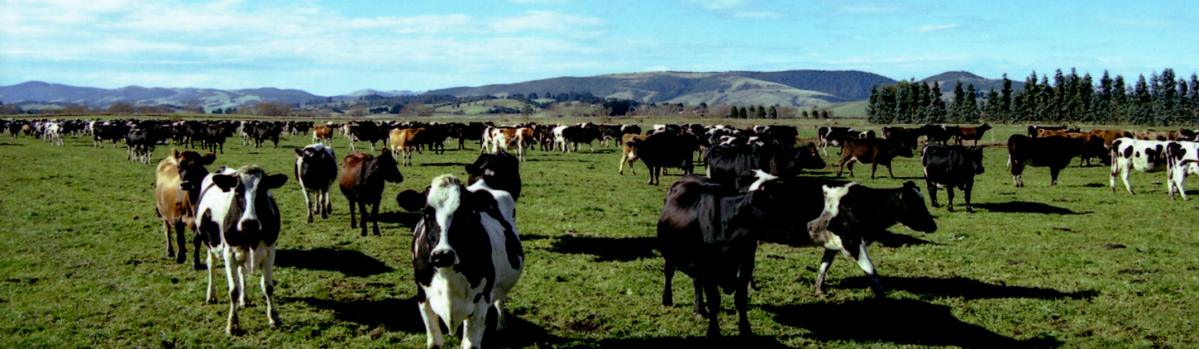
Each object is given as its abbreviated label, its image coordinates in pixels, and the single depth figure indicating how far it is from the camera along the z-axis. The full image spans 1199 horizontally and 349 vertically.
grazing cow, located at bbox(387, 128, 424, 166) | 33.41
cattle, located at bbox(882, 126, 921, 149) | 29.82
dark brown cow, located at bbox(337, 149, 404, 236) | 13.99
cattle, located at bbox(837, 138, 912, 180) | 26.64
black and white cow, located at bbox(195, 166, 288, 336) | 7.59
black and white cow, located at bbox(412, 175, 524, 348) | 5.76
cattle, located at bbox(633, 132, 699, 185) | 25.44
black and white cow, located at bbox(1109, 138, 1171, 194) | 21.64
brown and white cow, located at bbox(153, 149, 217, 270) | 10.25
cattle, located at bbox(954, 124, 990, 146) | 50.78
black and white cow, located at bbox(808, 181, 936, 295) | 9.03
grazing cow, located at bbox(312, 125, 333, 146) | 48.84
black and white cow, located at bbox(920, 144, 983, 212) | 17.50
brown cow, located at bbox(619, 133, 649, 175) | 27.77
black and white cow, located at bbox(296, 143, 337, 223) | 15.34
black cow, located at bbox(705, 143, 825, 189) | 19.52
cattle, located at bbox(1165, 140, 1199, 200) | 19.58
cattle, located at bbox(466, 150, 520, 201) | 12.10
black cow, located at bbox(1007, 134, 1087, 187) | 24.17
